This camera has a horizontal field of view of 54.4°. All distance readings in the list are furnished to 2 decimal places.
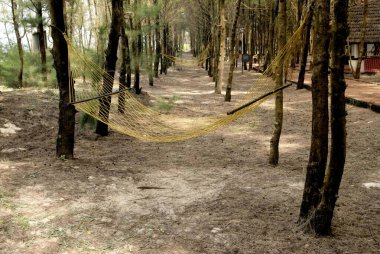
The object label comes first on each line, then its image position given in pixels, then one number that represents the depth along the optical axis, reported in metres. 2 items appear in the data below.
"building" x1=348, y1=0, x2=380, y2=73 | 17.34
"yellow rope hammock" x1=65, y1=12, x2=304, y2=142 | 4.81
